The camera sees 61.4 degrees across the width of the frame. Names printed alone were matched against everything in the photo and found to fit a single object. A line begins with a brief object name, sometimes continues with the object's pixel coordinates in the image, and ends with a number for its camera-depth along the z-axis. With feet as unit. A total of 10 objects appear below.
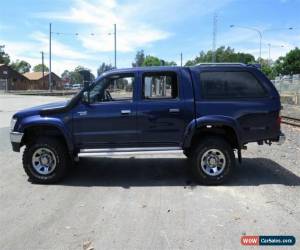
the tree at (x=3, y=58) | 231.50
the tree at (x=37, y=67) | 347.41
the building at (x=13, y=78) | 178.94
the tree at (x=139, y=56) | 228.20
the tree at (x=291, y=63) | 196.34
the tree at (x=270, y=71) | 217.96
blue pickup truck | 14.66
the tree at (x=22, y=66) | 300.04
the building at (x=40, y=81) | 222.05
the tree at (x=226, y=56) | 220.19
